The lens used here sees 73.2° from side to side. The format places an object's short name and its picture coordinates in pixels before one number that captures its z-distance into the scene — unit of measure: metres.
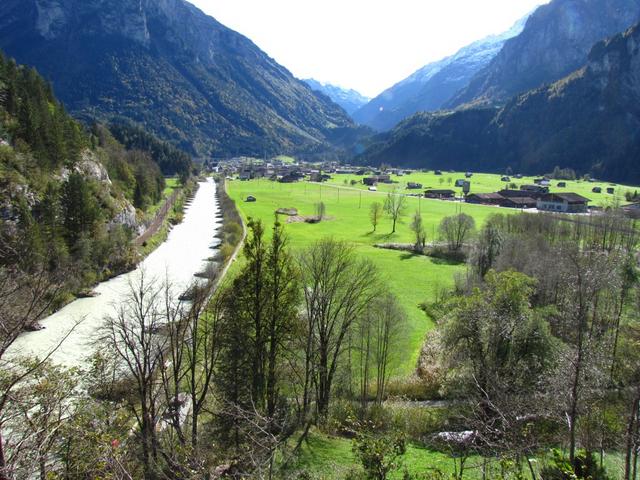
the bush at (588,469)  15.30
